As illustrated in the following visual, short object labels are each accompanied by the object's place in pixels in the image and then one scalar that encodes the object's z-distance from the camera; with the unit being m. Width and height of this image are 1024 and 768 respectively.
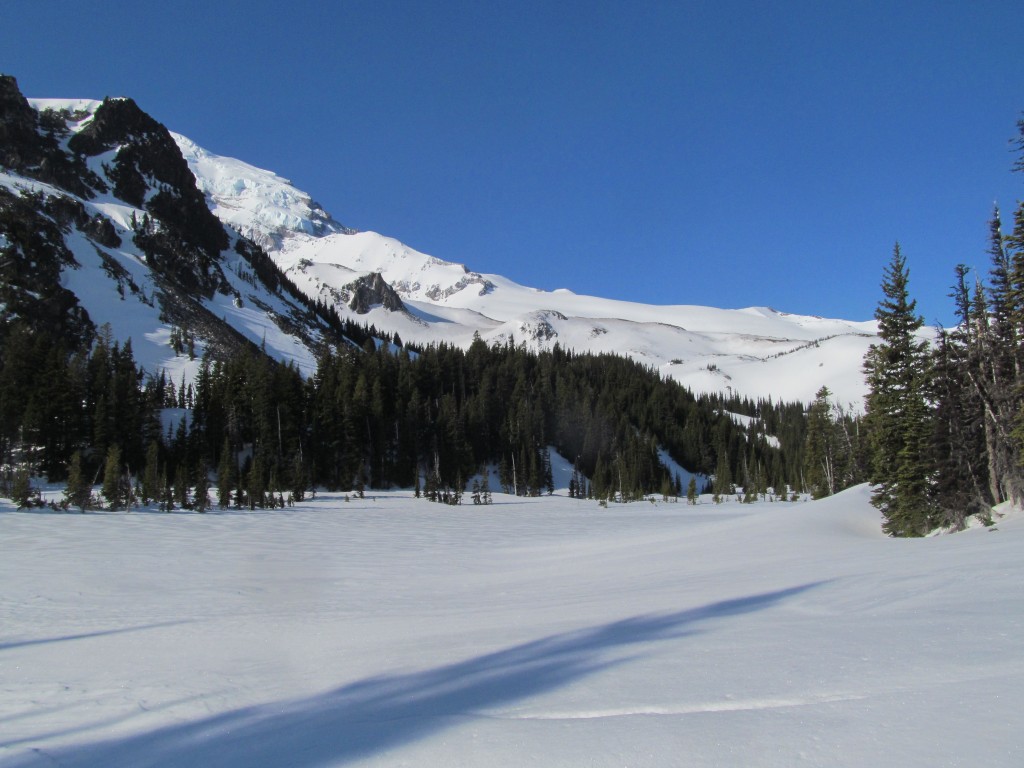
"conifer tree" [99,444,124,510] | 31.64
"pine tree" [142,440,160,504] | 34.91
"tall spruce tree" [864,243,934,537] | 24.03
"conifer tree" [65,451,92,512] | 30.18
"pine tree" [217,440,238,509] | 37.41
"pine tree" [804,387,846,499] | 55.69
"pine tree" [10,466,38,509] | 28.19
